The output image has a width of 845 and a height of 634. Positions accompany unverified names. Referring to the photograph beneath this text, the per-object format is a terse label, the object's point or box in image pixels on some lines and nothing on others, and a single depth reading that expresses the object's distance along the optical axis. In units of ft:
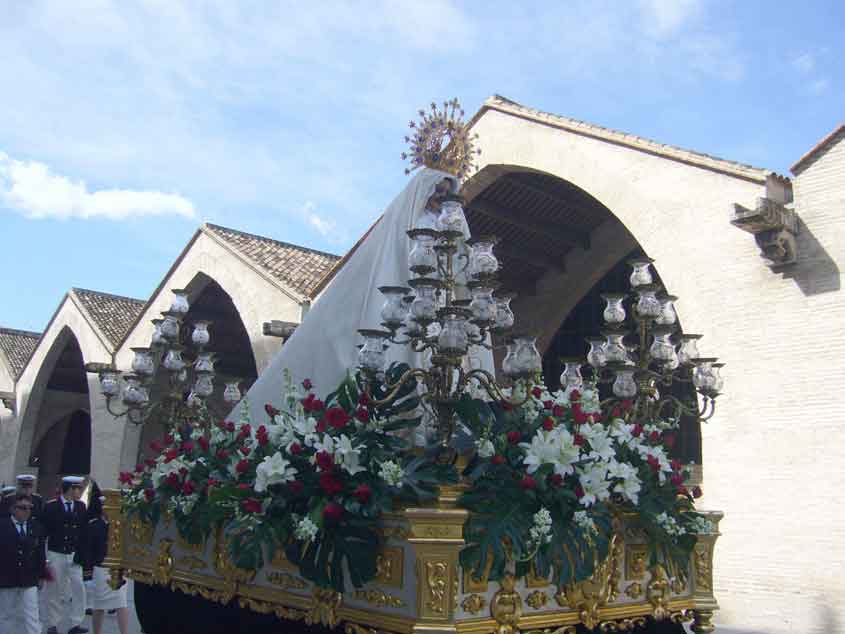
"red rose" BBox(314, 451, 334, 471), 9.53
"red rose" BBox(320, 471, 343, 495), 9.41
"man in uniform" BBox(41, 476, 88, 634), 25.85
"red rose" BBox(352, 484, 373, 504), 9.11
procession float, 8.94
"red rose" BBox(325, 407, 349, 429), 9.84
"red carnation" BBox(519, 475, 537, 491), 9.24
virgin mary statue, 12.37
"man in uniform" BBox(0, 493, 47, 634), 20.61
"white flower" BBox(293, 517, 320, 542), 9.06
